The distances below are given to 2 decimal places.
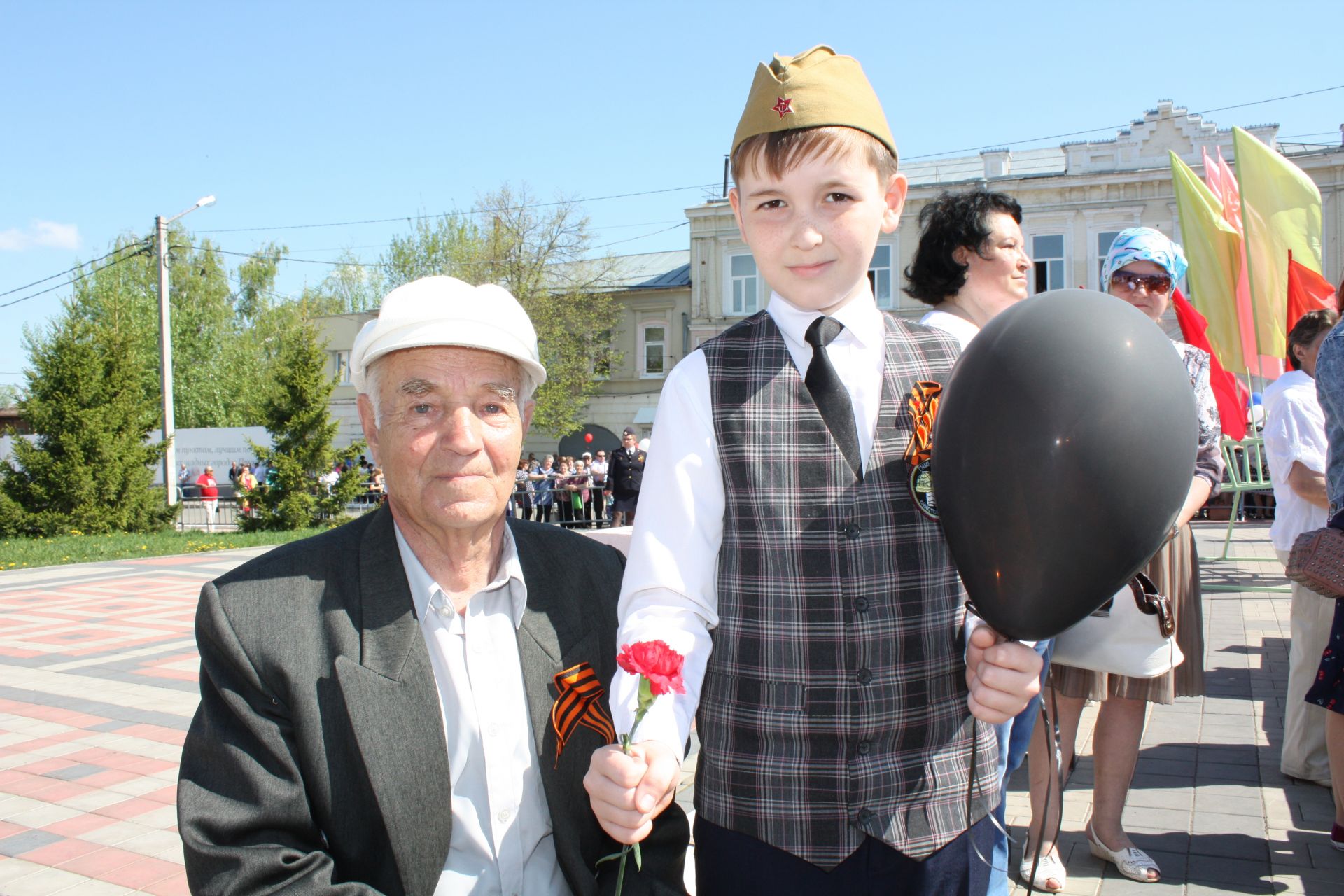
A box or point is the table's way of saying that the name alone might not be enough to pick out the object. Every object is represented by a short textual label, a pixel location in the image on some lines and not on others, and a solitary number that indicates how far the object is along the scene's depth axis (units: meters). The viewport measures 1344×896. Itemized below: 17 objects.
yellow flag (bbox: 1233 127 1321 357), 7.37
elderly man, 1.56
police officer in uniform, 16.14
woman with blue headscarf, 3.01
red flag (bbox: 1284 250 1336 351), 7.23
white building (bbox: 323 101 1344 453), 25.39
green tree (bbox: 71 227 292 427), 36.56
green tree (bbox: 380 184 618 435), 30.45
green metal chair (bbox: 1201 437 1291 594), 8.15
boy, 1.47
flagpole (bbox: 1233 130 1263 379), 7.42
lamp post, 19.95
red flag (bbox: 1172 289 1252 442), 7.75
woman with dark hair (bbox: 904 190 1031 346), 2.58
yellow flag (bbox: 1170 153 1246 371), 8.12
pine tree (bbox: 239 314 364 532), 18.88
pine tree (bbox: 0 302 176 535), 18.36
